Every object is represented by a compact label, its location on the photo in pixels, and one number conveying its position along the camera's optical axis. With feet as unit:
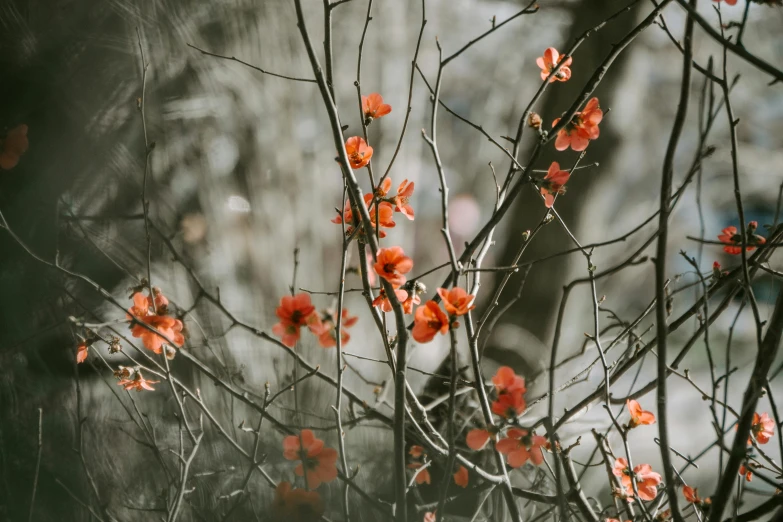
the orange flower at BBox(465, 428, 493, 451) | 5.85
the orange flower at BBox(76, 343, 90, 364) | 6.26
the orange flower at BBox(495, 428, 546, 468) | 5.85
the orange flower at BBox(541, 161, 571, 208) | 6.17
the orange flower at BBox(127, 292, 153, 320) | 6.25
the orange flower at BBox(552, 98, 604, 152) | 6.21
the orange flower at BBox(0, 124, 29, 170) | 6.42
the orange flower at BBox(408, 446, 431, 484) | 6.80
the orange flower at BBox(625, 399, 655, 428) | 6.26
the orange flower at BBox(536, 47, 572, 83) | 6.30
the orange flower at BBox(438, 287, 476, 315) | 5.75
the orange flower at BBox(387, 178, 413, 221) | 6.16
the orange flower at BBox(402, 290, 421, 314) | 6.08
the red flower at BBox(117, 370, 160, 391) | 6.32
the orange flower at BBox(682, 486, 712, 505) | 6.19
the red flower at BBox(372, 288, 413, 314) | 6.04
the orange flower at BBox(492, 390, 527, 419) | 5.90
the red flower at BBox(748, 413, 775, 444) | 6.33
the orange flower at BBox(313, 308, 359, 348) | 6.09
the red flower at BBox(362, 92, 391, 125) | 6.22
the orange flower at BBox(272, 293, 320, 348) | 6.15
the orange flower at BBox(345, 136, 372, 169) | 6.06
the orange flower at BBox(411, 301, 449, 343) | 5.86
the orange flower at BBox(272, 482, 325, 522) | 5.96
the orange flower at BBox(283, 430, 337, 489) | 6.04
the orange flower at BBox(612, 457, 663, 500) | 6.29
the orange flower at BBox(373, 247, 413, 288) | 5.81
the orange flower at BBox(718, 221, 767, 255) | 6.03
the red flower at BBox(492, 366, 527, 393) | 5.91
